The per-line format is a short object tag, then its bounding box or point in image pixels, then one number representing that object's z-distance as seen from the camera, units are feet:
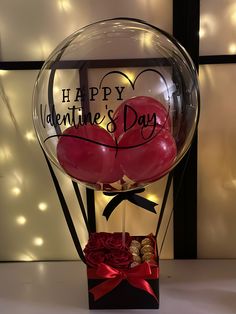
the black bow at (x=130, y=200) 2.92
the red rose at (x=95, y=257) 2.97
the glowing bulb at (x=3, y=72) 3.56
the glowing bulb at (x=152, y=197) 3.75
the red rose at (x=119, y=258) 2.99
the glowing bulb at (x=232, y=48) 3.43
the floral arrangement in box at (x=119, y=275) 2.93
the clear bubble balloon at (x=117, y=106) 2.50
